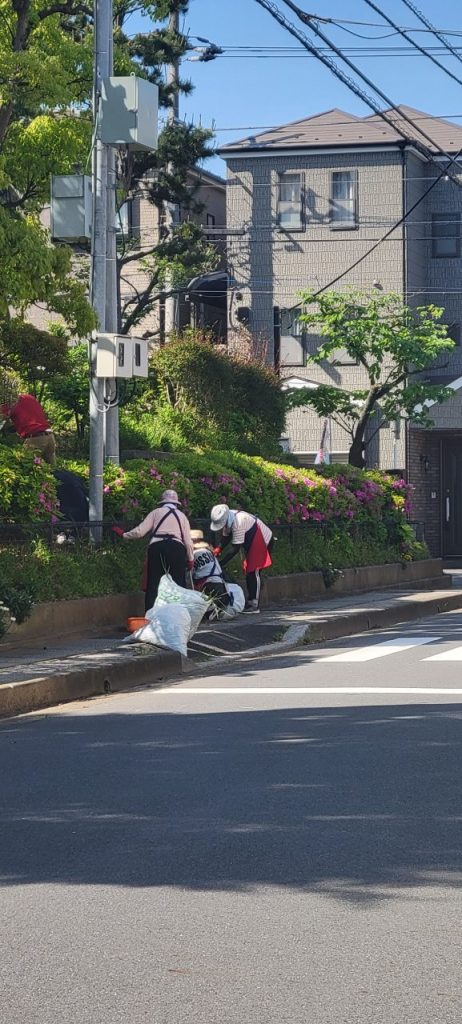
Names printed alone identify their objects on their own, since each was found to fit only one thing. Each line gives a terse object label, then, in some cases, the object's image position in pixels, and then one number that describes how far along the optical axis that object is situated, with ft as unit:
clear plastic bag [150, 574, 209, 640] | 54.80
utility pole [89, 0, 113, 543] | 62.54
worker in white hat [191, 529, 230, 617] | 66.28
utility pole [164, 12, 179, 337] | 111.15
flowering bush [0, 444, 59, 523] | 56.85
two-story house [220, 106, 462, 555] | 141.08
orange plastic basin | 57.16
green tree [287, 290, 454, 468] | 111.55
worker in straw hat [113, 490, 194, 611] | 58.80
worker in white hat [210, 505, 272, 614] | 69.72
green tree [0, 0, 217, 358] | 56.70
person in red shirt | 63.57
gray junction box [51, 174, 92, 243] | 60.90
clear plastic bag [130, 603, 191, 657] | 53.42
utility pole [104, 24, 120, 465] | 63.46
